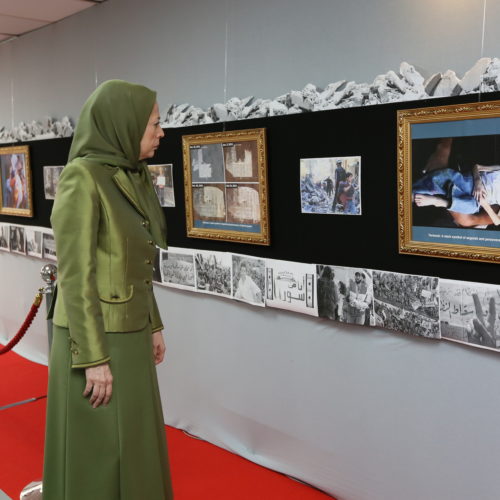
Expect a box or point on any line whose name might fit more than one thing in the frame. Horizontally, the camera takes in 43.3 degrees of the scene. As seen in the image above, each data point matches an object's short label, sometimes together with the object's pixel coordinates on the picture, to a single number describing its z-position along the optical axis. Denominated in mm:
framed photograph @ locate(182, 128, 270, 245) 3748
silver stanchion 3590
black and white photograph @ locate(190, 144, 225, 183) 3988
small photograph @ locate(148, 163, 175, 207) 4449
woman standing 2428
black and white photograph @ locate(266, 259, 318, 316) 3559
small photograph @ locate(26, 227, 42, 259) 6098
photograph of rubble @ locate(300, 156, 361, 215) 3254
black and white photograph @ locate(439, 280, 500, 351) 2793
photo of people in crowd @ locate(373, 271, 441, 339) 3008
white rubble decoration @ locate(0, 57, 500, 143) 2713
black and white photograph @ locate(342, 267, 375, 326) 3268
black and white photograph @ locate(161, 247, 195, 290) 4414
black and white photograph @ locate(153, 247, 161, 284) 4699
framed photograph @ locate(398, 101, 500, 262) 2703
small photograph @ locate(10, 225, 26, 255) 6355
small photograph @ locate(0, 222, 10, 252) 6633
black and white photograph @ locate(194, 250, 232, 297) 4109
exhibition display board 3045
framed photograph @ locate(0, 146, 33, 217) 6121
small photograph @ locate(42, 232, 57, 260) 5930
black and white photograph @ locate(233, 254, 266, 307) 3852
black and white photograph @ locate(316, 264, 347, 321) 3402
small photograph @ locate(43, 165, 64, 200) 5719
